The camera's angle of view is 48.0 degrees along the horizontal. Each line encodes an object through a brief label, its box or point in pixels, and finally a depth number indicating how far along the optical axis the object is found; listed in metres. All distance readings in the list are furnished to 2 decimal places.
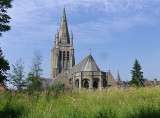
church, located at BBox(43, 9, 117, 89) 38.56
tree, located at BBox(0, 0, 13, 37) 13.83
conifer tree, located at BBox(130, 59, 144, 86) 40.12
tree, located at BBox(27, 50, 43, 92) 29.97
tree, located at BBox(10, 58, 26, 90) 27.59
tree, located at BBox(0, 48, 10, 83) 13.87
